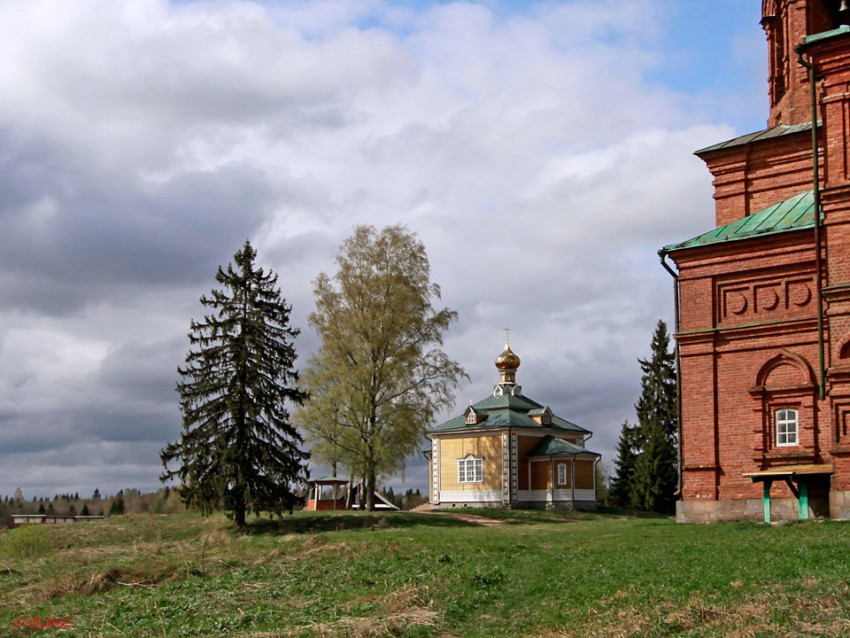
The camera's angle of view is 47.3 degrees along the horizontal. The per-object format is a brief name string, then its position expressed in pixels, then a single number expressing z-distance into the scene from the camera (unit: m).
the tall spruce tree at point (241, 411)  32.38
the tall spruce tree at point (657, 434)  47.16
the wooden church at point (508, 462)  44.19
